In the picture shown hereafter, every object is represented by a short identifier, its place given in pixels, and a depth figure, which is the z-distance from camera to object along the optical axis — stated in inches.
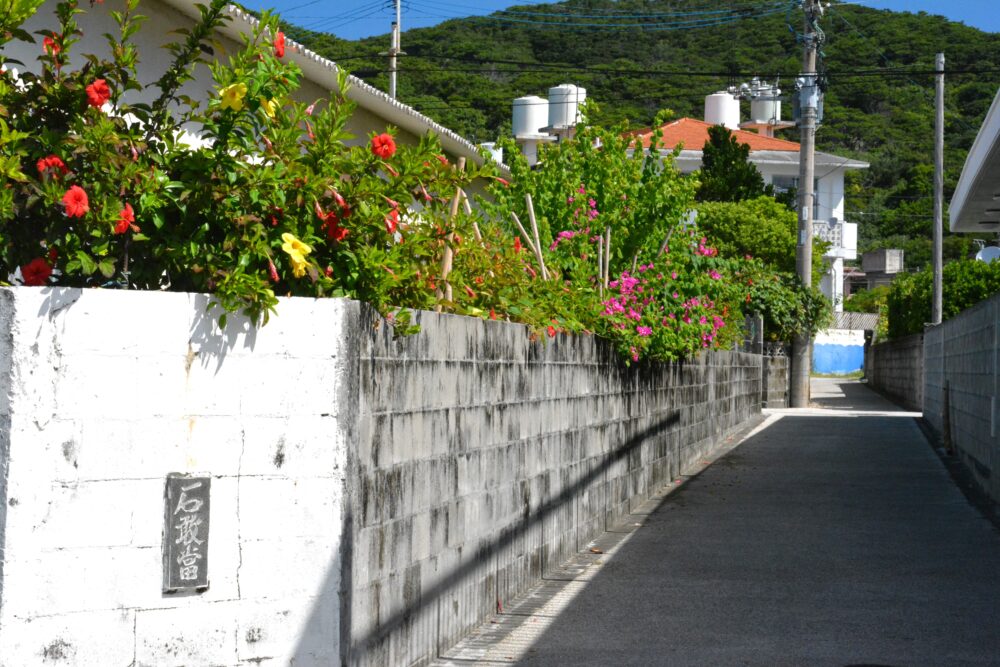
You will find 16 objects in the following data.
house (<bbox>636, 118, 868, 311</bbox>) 2407.7
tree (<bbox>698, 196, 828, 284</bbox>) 1744.6
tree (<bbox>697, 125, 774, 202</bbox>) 1904.5
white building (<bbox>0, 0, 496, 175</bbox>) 417.1
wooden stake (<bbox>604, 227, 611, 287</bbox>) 450.3
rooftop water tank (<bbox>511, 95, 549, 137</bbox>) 1972.8
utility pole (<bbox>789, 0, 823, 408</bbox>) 1154.0
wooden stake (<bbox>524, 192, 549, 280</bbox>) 374.4
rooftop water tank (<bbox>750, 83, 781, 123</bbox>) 2518.5
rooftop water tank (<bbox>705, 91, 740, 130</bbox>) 2485.2
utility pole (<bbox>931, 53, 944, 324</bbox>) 1200.0
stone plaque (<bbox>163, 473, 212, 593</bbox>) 182.4
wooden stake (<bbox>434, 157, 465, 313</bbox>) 245.0
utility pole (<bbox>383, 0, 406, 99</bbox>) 1407.5
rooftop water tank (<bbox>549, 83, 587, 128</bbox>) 1858.0
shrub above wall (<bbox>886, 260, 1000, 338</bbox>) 1166.3
